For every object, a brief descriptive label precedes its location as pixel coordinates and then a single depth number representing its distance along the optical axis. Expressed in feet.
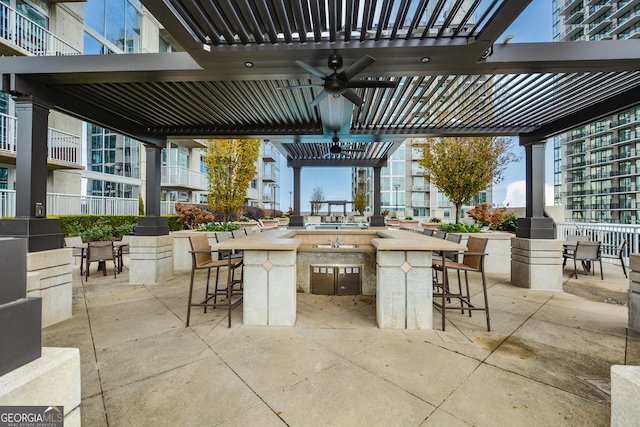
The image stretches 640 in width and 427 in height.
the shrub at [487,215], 27.73
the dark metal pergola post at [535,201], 18.67
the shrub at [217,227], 26.16
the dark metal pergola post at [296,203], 33.55
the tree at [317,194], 131.03
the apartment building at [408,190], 129.39
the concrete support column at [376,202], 34.76
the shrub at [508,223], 27.12
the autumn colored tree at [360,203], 76.30
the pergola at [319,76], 9.60
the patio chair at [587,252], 19.92
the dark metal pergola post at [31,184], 12.01
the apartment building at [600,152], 117.39
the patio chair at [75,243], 21.81
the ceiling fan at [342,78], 10.77
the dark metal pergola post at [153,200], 19.76
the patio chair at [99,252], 19.80
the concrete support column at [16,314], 3.00
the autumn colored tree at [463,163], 28.50
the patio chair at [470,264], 11.31
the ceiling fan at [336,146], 21.24
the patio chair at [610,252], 24.10
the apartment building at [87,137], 28.02
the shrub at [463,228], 24.89
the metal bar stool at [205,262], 11.59
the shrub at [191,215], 31.35
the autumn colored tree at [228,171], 31.24
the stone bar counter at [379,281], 11.41
